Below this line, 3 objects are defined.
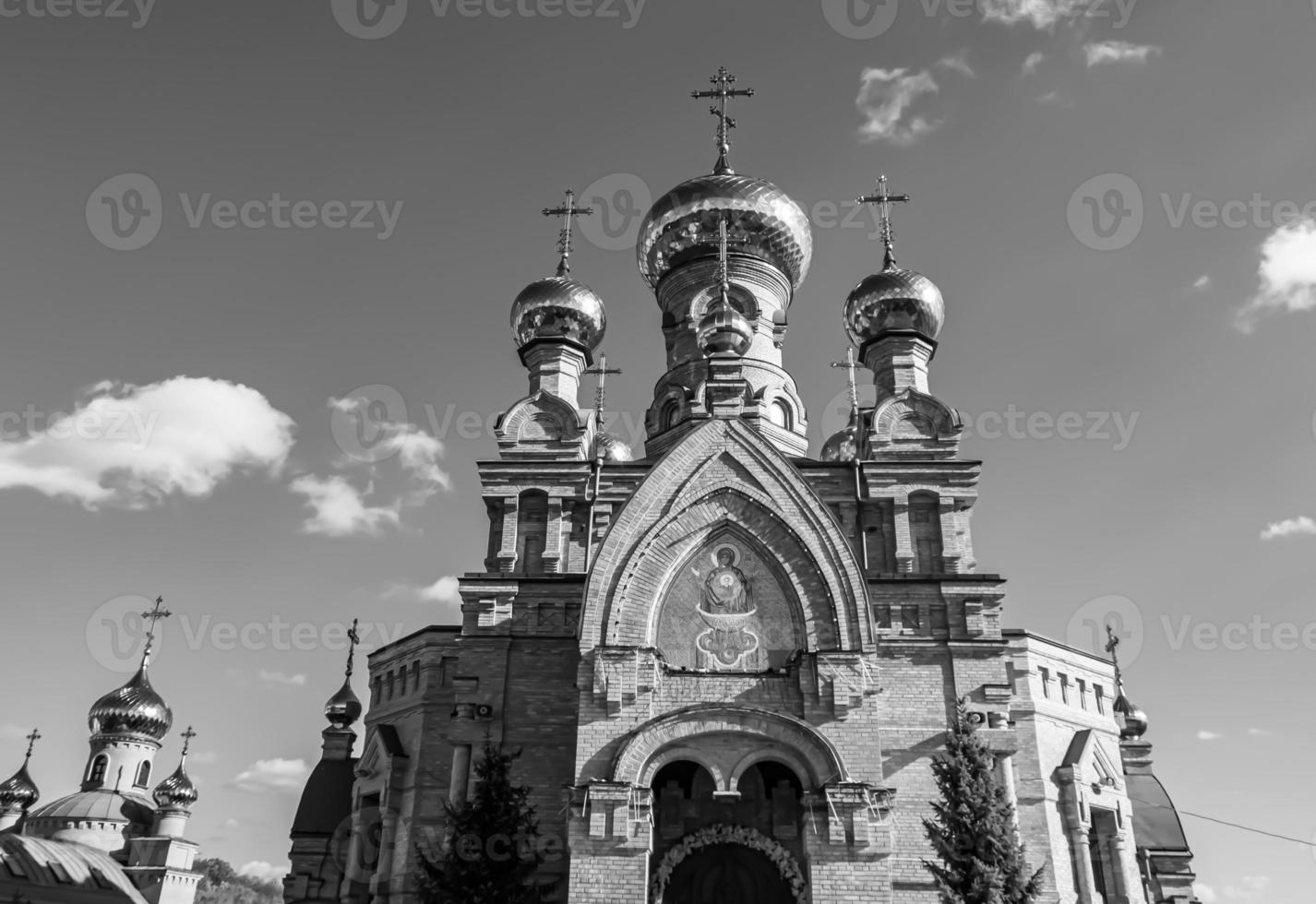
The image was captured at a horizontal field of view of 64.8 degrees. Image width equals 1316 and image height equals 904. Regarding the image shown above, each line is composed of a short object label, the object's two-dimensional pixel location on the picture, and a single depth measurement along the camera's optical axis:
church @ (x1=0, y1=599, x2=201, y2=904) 29.69
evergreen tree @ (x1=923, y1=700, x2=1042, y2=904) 11.29
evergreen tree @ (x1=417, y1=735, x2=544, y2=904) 12.33
